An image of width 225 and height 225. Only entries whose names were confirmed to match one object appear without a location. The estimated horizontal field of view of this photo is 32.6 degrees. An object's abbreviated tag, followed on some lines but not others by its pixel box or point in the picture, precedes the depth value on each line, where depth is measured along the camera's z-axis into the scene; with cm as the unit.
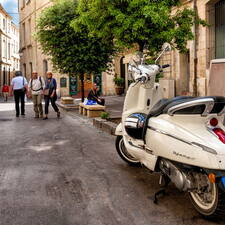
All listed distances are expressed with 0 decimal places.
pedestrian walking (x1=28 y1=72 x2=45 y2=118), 1260
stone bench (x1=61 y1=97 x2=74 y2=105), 1878
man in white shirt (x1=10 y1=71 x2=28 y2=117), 1323
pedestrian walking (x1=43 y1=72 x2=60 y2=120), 1252
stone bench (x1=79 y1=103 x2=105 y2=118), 1241
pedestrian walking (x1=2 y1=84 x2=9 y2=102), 2729
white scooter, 317
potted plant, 2750
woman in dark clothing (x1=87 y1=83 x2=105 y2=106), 1323
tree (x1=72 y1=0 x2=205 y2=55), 948
